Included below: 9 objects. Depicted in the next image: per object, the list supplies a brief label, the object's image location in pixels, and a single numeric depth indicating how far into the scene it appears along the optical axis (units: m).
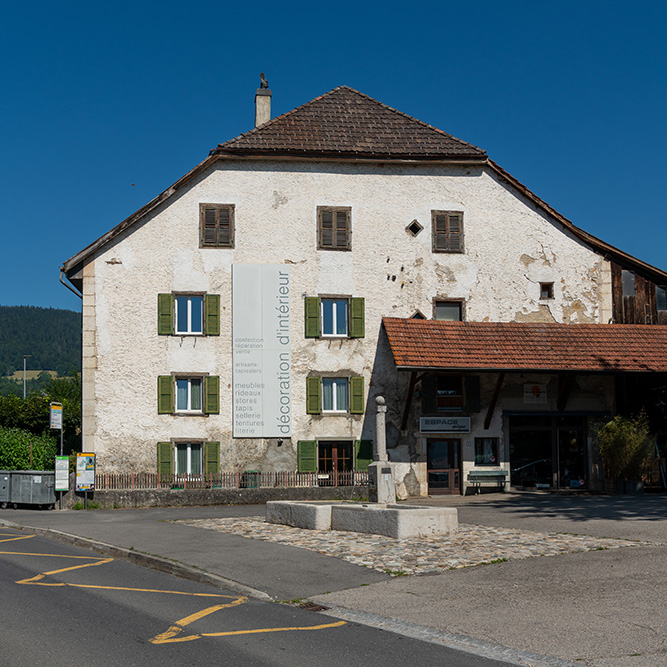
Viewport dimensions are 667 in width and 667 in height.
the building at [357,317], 27.22
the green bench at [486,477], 28.08
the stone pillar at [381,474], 18.62
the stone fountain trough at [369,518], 15.27
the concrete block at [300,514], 17.17
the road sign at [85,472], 24.72
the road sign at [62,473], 24.59
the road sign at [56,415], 24.02
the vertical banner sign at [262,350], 27.56
